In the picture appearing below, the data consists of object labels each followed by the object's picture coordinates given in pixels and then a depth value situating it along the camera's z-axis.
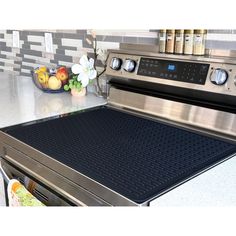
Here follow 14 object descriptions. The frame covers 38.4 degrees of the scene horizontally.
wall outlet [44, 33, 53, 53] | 2.22
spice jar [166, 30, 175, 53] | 1.39
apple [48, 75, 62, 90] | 1.90
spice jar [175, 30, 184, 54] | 1.36
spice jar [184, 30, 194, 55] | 1.33
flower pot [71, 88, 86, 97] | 1.83
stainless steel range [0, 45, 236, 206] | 0.91
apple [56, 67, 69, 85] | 1.90
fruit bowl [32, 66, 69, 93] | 1.90
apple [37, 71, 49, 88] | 1.93
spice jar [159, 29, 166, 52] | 1.42
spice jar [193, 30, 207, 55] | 1.31
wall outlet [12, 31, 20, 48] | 2.55
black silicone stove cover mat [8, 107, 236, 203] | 0.89
